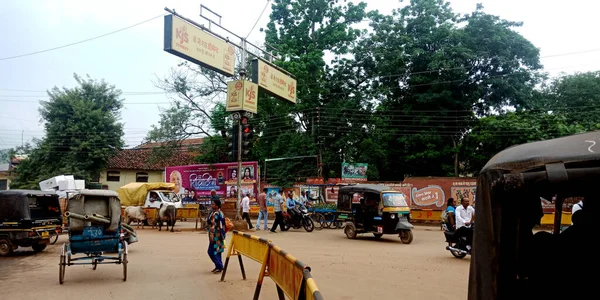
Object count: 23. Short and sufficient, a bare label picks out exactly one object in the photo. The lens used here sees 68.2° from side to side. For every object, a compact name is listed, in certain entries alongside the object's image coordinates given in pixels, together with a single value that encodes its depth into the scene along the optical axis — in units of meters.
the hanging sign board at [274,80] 19.03
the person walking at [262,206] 19.70
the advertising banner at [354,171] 27.03
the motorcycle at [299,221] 19.36
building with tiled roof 43.66
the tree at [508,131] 25.16
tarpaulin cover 24.25
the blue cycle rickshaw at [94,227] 8.60
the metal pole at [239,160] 17.08
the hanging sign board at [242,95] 17.97
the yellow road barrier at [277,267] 4.24
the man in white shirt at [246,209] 19.72
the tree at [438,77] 28.30
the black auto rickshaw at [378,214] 15.26
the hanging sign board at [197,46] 13.86
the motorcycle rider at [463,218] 11.09
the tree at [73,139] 37.03
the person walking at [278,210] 19.05
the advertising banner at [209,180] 29.33
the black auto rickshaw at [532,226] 2.90
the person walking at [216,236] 9.23
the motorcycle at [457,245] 11.09
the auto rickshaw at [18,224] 12.25
